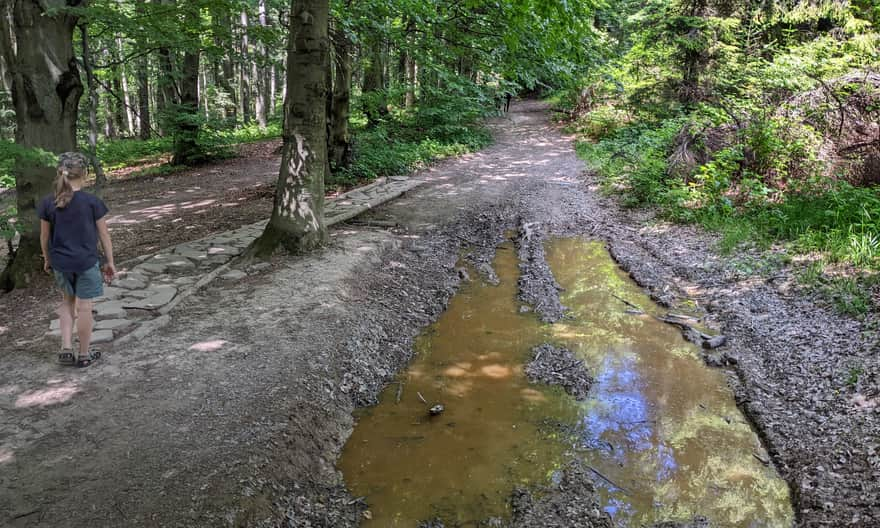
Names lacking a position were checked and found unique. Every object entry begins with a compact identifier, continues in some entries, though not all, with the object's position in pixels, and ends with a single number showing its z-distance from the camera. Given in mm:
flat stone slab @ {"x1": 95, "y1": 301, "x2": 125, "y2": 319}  5121
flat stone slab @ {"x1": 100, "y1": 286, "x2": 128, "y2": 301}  5541
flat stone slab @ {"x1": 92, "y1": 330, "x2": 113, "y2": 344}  4625
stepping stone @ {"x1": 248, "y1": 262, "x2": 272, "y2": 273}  6473
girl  4020
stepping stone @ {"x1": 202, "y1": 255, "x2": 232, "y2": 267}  6754
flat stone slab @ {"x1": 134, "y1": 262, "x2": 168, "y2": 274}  6361
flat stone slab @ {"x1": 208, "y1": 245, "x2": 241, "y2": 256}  7180
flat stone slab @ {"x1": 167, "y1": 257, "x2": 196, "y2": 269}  6598
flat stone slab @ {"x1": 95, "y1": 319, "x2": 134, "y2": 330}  4879
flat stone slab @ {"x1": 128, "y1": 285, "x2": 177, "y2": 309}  5398
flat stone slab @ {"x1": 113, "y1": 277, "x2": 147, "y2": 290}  5832
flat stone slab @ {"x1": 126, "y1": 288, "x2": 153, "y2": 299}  5601
